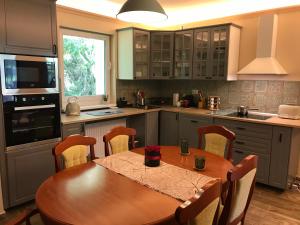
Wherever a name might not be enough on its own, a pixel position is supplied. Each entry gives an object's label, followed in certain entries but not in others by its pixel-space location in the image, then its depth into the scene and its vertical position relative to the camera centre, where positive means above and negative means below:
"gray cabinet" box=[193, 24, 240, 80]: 3.69 +0.52
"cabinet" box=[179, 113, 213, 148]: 3.71 -0.63
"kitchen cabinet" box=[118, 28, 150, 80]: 4.03 +0.52
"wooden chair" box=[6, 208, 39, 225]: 1.41 -0.80
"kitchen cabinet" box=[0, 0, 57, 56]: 2.34 +0.56
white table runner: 1.53 -0.64
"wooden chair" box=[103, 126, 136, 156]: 2.36 -0.55
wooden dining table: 1.25 -0.67
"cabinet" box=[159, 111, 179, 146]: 4.04 -0.73
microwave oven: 2.38 +0.08
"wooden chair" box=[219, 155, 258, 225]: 1.39 -0.63
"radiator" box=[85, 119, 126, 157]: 3.59 -0.70
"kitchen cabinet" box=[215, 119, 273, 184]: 3.12 -0.75
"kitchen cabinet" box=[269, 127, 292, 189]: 2.95 -0.86
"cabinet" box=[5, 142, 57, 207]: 2.50 -0.93
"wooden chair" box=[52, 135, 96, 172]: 1.95 -0.56
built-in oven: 2.44 -0.37
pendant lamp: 1.82 +0.57
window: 3.64 +0.28
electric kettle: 3.33 -0.35
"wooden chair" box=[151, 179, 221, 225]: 1.03 -0.55
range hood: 3.35 +0.49
